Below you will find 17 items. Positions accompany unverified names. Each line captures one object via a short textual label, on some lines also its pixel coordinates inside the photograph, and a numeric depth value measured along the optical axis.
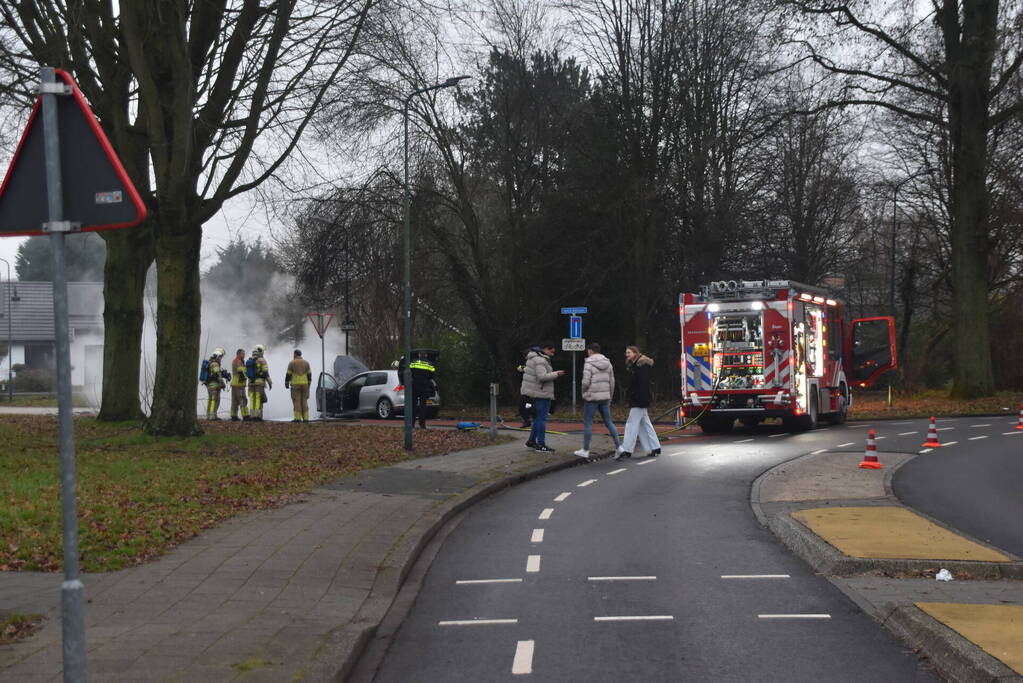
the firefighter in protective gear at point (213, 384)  30.27
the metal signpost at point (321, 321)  30.27
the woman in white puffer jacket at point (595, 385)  19.23
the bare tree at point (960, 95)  30.09
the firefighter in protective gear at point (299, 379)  29.31
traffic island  6.17
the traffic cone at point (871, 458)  15.81
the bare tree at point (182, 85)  17.66
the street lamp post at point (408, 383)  18.75
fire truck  23.34
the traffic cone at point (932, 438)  20.17
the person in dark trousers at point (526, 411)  25.83
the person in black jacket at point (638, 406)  19.17
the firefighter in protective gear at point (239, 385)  29.42
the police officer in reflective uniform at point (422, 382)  23.64
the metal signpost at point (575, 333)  28.46
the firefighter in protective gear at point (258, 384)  28.91
